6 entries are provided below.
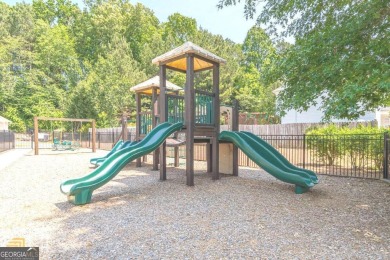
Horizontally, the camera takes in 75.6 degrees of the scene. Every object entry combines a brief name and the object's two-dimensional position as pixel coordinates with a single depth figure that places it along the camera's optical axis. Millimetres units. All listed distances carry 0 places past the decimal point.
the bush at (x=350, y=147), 8117
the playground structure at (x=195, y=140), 5438
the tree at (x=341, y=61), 3684
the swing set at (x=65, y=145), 18888
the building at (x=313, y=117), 19031
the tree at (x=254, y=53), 42156
